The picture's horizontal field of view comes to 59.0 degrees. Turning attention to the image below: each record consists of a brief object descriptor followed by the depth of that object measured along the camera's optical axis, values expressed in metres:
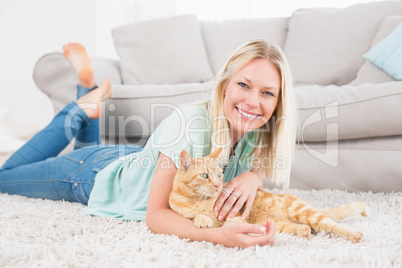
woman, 0.96
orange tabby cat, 0.91
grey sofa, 1.58
